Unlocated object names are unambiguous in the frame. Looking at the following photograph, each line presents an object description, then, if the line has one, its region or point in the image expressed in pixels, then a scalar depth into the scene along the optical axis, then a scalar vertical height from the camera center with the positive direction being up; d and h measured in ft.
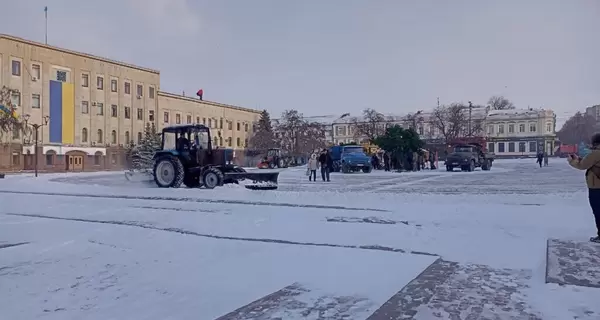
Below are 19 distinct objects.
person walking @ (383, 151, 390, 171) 134.69 -0.45
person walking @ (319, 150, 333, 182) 83.82 -0.75
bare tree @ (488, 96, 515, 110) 361.69 +39.61
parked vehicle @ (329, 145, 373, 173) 118.42 -0.14
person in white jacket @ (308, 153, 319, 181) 85.71 -0.93
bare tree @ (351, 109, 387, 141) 263.08 +18.57
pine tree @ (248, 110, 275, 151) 247.91 +12.54
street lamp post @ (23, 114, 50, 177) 165.29 +13.95
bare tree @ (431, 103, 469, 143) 248.52 +20.24
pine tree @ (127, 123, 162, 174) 88.43 -0.37
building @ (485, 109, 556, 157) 317.22 +17.36
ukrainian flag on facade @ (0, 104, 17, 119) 129.47 +13.34
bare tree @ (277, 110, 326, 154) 249.75 +12.68
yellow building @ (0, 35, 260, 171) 168.45 +21.93
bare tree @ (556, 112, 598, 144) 248.40 +17.14
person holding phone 24.90 -0.76
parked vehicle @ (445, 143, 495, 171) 124.06 +0.27
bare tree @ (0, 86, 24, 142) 134.86 +12.11
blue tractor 64.54 -0.15
